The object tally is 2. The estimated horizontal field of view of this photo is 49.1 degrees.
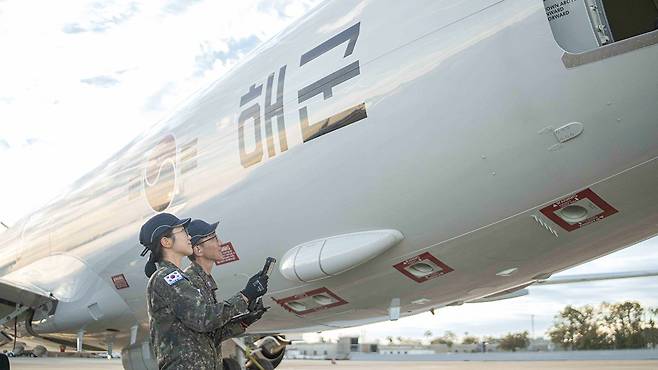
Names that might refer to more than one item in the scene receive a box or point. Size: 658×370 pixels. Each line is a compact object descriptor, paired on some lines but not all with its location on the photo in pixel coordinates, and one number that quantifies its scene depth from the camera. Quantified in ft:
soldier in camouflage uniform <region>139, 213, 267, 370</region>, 11.18
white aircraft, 14.61
